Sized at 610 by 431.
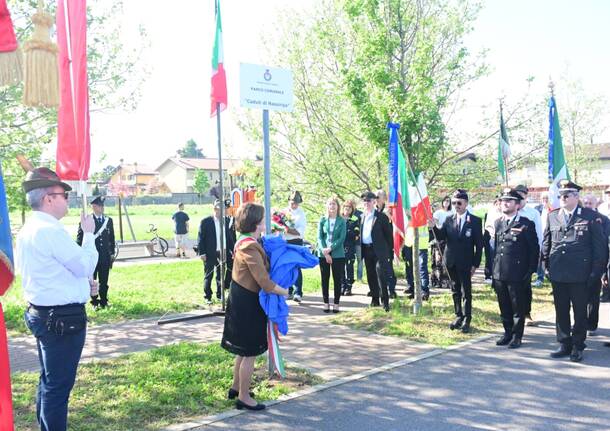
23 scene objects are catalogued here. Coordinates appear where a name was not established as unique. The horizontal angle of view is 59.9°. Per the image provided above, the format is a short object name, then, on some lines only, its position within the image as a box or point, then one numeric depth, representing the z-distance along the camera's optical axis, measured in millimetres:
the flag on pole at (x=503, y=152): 11477
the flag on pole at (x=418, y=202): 8766
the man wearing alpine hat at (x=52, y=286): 3895
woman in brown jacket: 5102
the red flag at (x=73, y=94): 5062
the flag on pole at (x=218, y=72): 9055
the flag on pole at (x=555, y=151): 11102
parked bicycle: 21369
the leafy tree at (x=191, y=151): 128125
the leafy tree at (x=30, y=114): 9211
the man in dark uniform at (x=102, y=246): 10289
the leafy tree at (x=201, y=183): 71069
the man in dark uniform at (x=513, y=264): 7098
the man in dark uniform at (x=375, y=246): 9445
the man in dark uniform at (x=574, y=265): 6516
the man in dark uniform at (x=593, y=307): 7520
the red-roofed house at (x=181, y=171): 98250
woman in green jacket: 9594
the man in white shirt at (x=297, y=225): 10156
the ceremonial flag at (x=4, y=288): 3277
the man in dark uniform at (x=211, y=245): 10648
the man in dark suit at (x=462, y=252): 7895
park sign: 6066
